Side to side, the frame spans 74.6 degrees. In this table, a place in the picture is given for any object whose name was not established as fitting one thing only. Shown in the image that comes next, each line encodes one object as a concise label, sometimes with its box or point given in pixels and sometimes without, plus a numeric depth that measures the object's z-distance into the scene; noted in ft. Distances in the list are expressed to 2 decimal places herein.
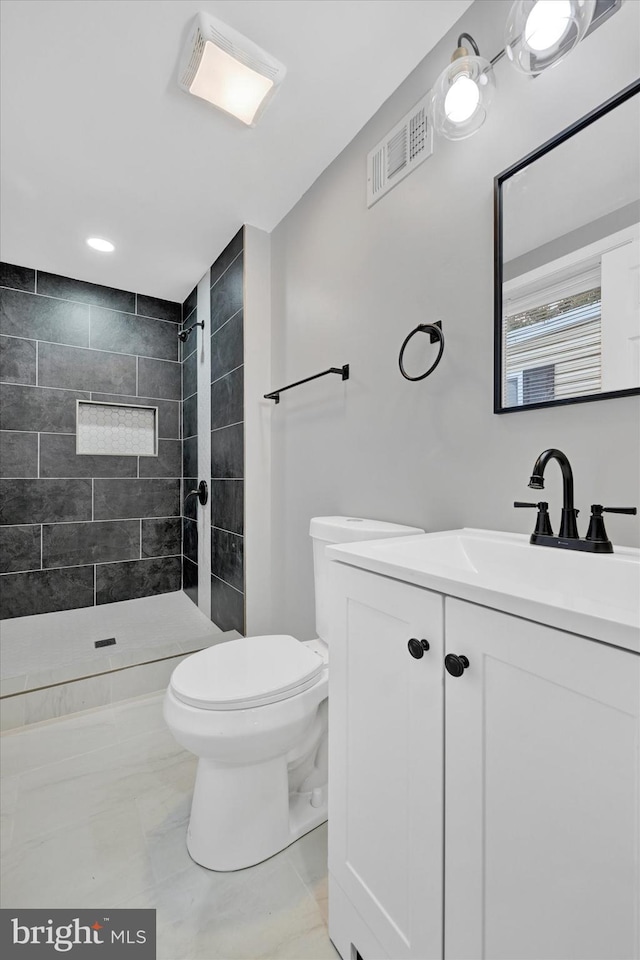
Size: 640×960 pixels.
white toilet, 3.45
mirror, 2.79
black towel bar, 5.44
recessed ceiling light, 7.78
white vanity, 1.51
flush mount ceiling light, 4.15
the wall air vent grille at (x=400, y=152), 4.42
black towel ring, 3.97
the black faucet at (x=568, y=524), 2.70
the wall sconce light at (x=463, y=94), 3.37
